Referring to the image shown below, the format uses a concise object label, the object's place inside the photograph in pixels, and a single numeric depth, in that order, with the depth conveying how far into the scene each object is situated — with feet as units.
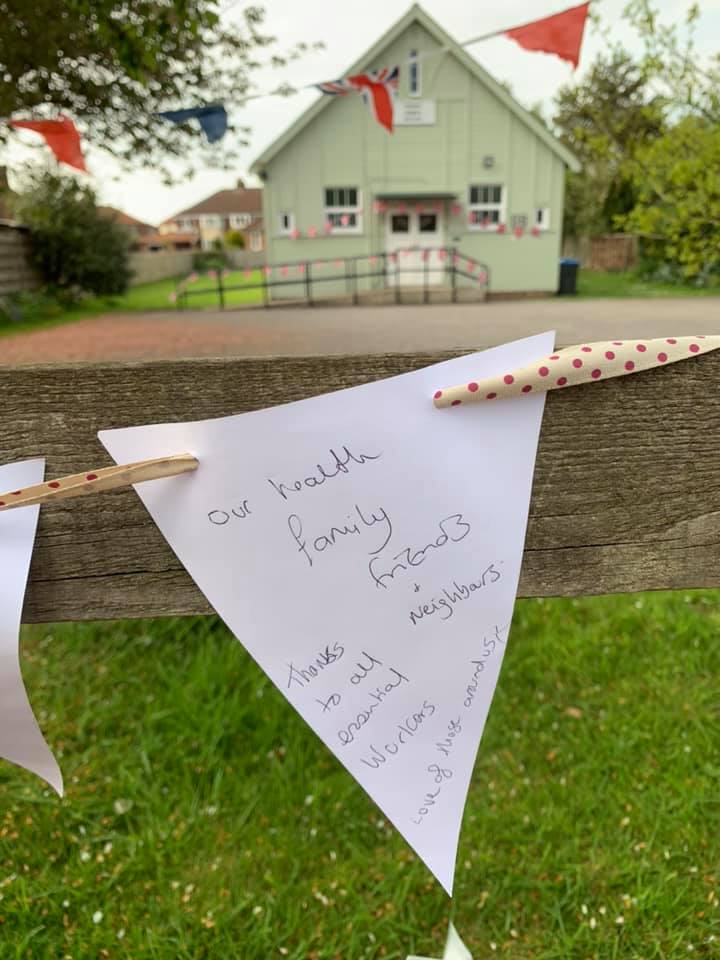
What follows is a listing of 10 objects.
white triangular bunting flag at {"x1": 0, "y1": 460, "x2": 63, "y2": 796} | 1.85
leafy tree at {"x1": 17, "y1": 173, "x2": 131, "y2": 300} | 46.21
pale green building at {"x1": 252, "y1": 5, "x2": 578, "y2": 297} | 44.80
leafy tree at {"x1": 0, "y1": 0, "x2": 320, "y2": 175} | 8.55
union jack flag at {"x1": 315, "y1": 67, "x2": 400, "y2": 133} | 15.25
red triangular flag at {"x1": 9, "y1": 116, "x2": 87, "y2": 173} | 13.58
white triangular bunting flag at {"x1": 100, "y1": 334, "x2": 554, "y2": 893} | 1.85
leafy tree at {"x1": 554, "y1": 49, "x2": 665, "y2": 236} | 65.46
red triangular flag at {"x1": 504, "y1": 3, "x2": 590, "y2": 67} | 11.16
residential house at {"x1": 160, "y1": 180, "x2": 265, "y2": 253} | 161.89
